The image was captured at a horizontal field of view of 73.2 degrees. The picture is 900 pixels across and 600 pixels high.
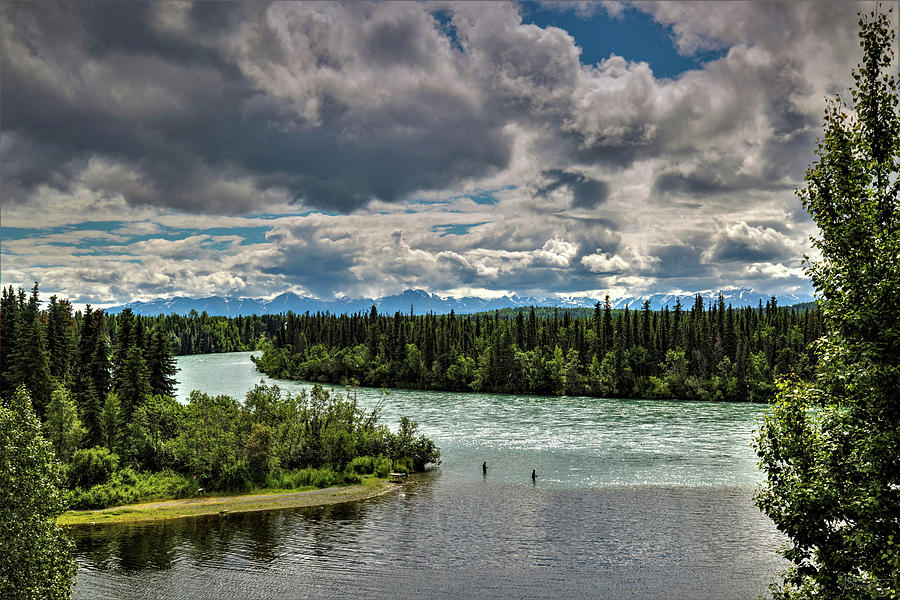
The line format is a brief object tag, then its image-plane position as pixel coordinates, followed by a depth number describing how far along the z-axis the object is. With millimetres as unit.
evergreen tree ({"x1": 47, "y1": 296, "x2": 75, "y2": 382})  76312
